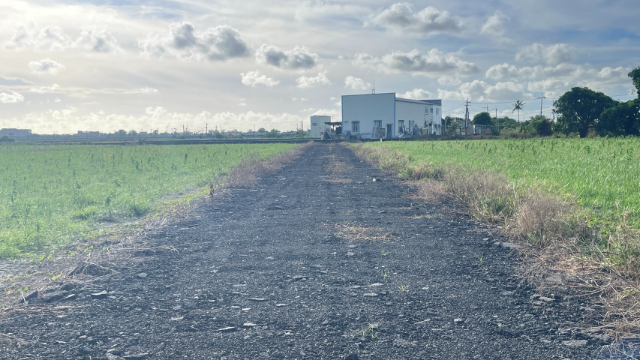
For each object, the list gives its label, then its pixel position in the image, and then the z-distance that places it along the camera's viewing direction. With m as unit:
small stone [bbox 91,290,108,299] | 4.64
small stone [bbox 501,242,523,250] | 6.19
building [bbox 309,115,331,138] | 92.88
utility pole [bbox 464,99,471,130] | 90.04
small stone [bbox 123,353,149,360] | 3.34
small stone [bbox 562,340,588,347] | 3.43
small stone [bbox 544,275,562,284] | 4.81
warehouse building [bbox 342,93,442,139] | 74.56
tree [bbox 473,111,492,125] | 98.94
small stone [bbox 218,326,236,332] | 3.77
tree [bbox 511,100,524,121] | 108.56
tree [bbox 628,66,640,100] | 40.16
